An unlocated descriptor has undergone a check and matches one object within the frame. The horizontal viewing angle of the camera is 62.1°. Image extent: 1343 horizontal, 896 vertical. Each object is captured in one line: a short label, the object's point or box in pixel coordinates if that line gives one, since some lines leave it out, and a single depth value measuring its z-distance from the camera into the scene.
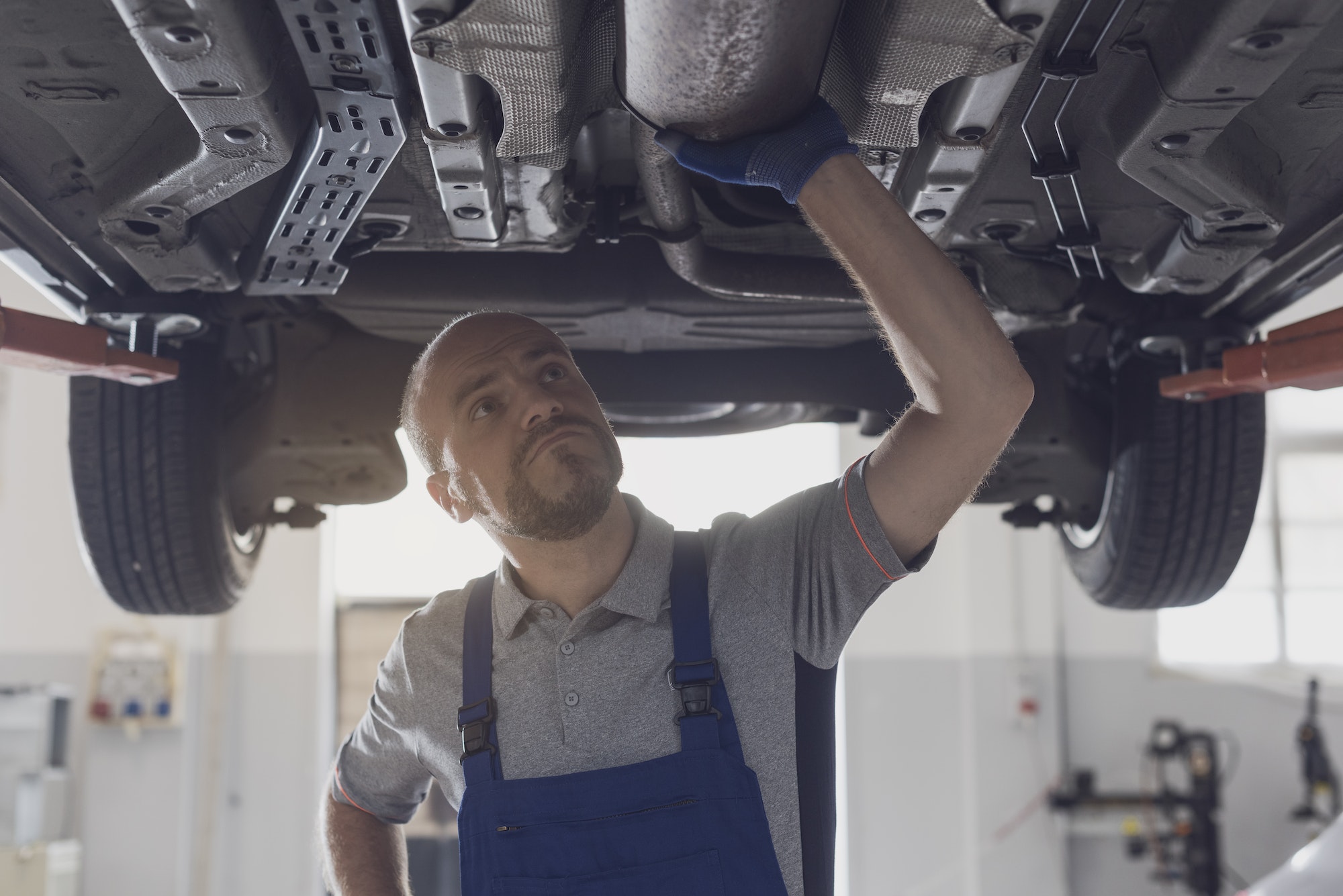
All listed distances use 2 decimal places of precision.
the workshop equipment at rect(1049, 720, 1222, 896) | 4.85
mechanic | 1.14
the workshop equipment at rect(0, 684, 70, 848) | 4.56
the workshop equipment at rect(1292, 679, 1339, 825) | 4.97
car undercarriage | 0.95
